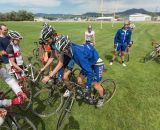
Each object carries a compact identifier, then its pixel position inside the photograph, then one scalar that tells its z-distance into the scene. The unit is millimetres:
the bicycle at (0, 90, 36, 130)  2478
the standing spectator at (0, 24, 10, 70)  4122
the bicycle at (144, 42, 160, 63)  6982
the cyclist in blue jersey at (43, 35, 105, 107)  2962
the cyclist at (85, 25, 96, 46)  7950
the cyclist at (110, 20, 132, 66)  6467
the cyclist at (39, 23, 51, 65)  4877
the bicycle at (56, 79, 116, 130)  3190
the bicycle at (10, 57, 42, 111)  3691
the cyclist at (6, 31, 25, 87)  3738
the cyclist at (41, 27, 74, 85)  3652
